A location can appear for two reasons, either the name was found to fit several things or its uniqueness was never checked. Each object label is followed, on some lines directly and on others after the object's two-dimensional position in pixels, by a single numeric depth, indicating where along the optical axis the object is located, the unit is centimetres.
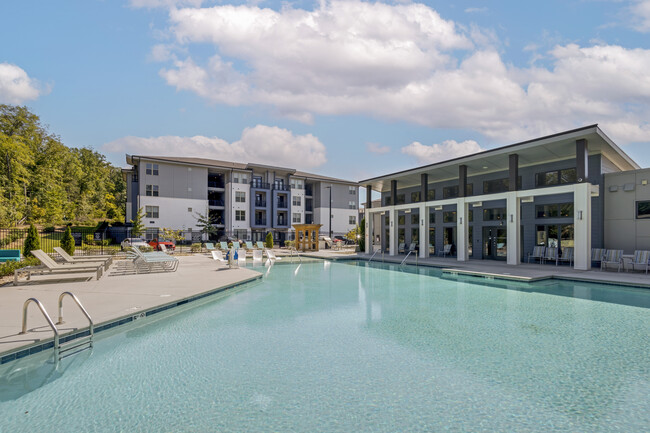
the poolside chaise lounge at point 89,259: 1304
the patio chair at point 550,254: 1723
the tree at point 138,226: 3311
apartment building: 3662
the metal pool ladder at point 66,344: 513
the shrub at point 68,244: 1767
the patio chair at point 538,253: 1776
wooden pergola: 2986
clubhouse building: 1484
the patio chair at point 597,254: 1558
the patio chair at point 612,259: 1448
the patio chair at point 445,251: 2320
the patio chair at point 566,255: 1667
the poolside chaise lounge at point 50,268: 1042
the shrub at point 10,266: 1089
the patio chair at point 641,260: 1366
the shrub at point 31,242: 1504
